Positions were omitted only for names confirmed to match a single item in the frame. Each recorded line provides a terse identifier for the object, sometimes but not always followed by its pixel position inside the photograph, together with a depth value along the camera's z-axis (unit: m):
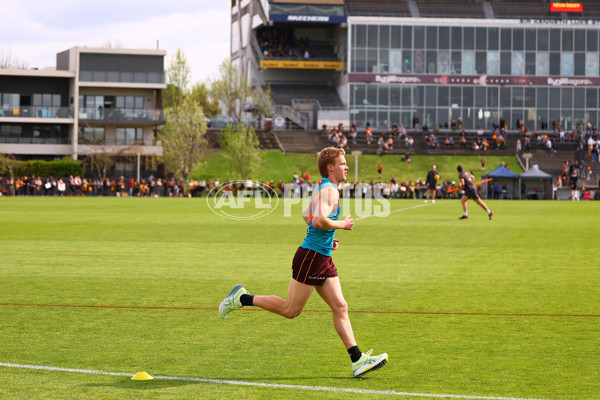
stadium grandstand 96.56
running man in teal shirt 7.66
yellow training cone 7.48
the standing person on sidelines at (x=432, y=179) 54.17
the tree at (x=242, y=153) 79.81
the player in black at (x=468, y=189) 33.84
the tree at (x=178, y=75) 97.56
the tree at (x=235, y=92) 100.69
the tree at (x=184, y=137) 82.00
